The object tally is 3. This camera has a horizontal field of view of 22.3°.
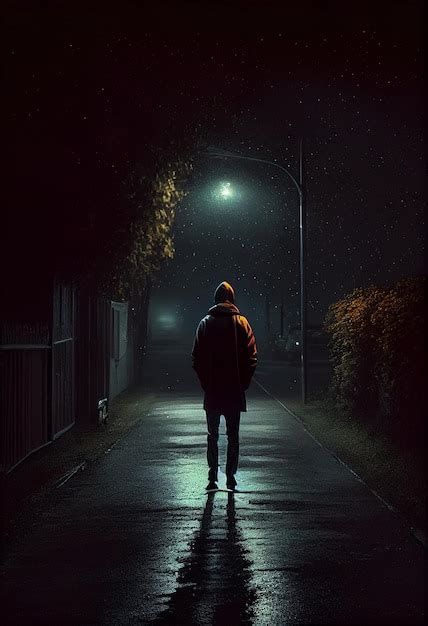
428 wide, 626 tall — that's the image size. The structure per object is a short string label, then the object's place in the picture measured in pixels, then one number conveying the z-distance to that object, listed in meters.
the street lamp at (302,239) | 25.30
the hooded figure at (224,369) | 10.97
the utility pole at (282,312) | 66.53
